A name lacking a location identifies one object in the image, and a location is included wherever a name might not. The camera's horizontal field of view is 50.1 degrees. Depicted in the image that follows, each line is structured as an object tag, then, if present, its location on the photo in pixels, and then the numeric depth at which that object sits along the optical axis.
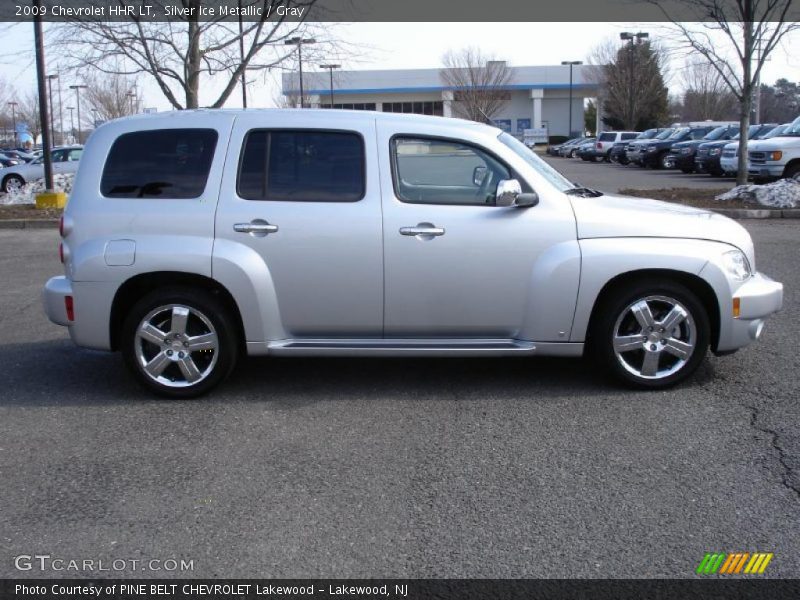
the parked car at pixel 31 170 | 23.91
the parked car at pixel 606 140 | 46.07
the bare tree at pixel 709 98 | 69.50
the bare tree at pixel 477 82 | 59.62
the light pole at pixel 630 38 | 47.36
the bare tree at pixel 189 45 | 17.50
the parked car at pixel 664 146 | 35.06
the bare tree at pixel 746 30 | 16.47
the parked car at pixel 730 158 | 23.69
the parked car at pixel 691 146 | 30.02
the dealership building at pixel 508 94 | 71.81
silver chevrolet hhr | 5.49
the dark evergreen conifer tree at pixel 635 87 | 58.00
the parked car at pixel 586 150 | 48.41
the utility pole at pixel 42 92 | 17.42
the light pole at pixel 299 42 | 18.60
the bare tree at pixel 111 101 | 51.59
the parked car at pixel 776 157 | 19.61
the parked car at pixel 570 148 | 55.90
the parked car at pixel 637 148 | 37.28
